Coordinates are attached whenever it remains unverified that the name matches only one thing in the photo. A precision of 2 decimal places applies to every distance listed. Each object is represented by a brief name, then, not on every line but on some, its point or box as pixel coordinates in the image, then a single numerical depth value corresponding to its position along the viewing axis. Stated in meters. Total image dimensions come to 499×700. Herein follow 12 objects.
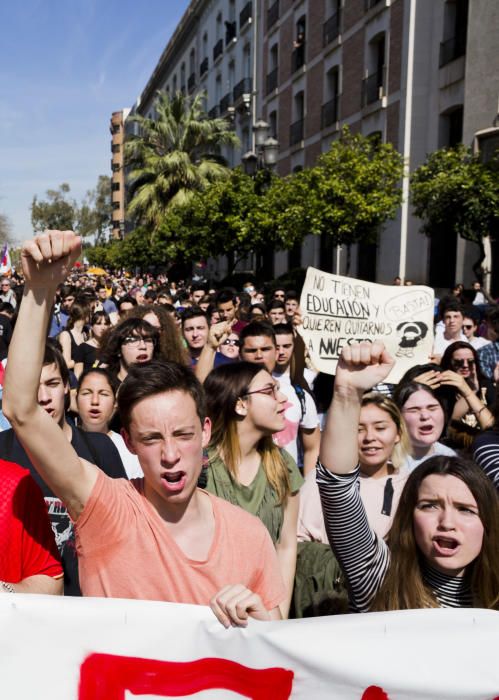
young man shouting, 2.02
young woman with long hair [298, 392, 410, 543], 3.33
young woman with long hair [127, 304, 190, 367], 5.31
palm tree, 31.70
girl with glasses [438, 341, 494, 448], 4.77
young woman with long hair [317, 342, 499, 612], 2.21
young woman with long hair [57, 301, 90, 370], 6.74
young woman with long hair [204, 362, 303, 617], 3.07
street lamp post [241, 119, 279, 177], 12.92
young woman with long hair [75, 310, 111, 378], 6.23
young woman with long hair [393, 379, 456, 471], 4.00
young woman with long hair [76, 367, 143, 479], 3.93
